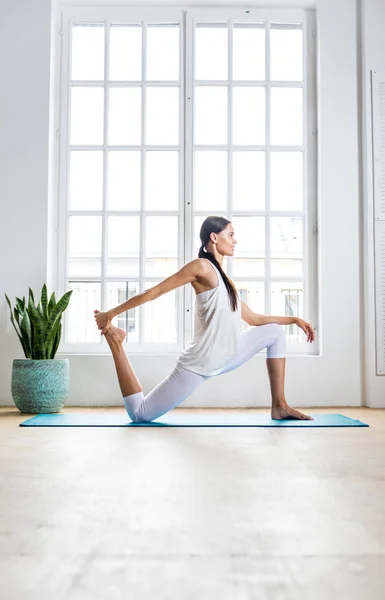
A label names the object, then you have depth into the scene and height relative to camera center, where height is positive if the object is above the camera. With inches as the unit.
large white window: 184.1 +49.0
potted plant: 155.4 -7.9
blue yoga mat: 131.7 -19.1
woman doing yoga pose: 132.0 -1.6
